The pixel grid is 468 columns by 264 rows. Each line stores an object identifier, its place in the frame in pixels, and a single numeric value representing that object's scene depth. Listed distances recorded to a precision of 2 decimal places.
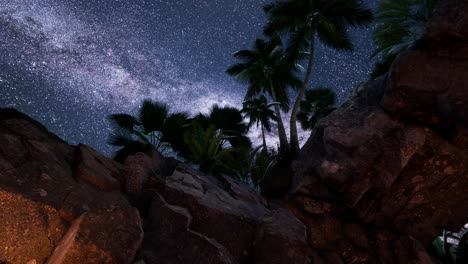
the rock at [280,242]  4.15
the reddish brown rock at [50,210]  2.97
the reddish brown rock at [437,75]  5.86
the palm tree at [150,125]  10.59
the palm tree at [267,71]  17.86
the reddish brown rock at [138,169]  5.02
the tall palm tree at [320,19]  12.65
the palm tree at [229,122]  14.56
